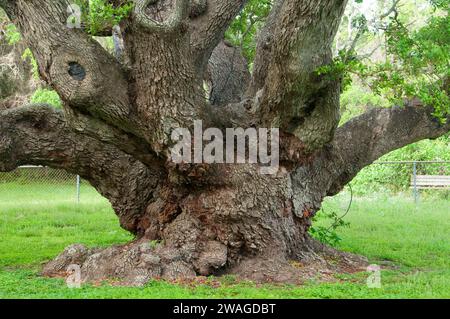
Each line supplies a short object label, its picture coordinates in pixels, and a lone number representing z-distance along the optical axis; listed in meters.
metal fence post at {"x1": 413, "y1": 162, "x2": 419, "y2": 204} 18.57
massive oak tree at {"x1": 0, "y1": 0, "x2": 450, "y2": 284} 7.35
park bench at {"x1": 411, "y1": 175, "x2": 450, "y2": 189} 20.03
